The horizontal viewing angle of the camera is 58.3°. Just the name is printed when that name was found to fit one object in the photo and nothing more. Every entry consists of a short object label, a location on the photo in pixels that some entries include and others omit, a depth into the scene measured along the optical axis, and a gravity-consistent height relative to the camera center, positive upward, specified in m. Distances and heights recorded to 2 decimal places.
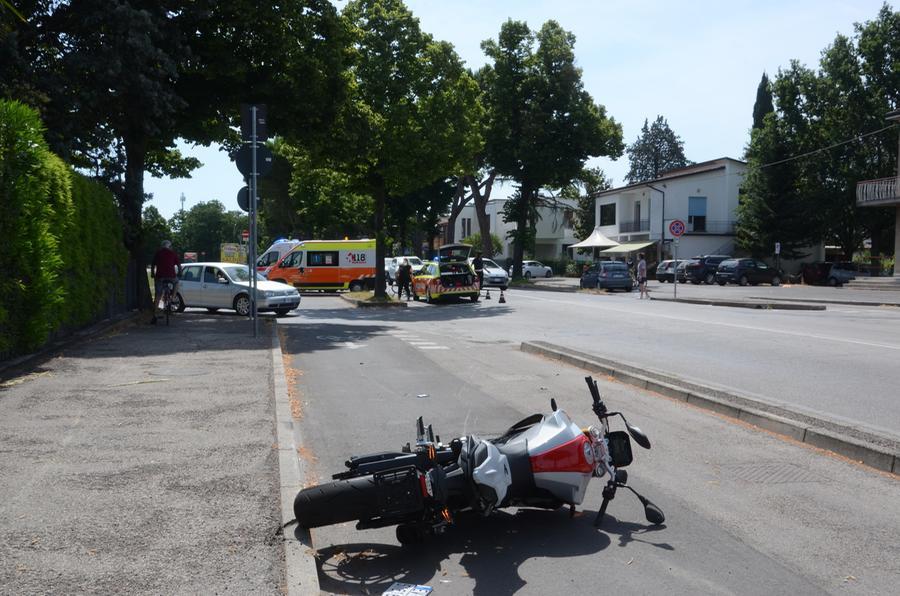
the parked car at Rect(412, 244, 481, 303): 30.95 -0.85
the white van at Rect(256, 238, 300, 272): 47.66 +0.34
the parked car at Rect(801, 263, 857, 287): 47.47 -0.87
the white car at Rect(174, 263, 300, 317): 23.66 -0.95
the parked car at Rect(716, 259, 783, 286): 48.69 -0.84
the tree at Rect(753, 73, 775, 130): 82.38 +16.08
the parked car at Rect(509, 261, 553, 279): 69.31 -0.88
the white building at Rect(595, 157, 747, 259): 65.31 +4.33
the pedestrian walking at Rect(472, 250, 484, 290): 37.84 -0.29
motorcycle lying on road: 4.38 -1.24
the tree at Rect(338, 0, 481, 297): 30.00 +6.05
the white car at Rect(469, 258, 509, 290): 43.46 -0.95
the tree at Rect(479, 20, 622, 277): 49.62 +9.12
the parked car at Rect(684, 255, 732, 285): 51.84 -0.64
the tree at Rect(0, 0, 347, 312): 15.67 +4.08
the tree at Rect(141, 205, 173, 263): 20.06 +0.78
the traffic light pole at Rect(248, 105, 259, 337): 14.78 +0.59
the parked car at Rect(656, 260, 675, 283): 55.91 -0.85
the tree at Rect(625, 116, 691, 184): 125.06 +16.79
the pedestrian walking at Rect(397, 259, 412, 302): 34.12 -0.82
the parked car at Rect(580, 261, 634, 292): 42.94 -0.96
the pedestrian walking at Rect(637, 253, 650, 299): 35.09 -0.70
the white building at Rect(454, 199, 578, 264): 93.88 +3.11
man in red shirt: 18.20 -0.17
